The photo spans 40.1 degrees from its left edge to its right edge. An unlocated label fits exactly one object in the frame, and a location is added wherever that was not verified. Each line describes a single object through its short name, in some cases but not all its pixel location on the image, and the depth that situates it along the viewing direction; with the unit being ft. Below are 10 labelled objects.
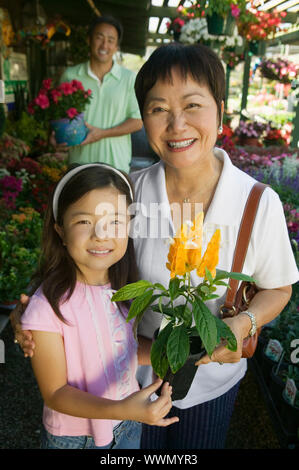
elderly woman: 3.94
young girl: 3.68
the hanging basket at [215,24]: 14.73
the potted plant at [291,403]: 6.72
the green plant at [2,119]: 13.91
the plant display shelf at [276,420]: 6.91
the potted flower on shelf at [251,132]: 20.83
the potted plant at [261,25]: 17.57
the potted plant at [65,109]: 9.04
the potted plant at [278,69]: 20.76
